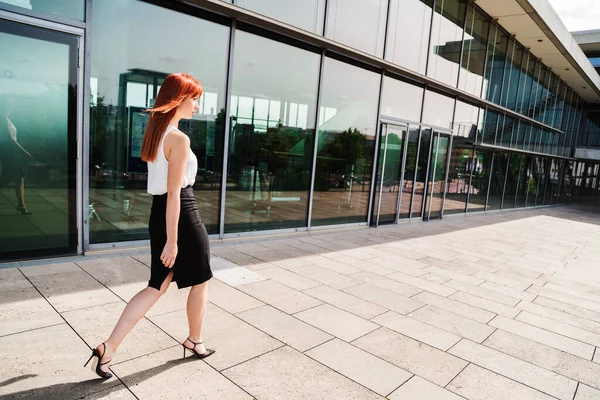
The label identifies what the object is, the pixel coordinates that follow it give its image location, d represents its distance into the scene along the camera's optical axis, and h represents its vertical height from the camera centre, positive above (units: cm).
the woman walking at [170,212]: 233 -40
